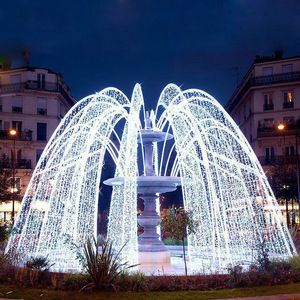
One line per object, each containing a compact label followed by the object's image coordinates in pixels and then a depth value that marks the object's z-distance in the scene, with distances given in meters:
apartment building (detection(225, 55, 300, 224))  38.79
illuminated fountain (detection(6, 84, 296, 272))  12.66
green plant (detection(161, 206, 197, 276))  10.59
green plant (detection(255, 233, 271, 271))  9.31
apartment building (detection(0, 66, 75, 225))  39.46
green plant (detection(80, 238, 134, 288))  8.21
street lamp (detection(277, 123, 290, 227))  33.06
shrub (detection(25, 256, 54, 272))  9.29
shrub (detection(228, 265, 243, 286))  8.55
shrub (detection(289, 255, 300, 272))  9.47
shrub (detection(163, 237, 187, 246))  18.41
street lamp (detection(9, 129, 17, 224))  29.67
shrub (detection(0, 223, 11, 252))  12.80
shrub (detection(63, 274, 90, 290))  8.26
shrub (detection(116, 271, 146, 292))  8.22
